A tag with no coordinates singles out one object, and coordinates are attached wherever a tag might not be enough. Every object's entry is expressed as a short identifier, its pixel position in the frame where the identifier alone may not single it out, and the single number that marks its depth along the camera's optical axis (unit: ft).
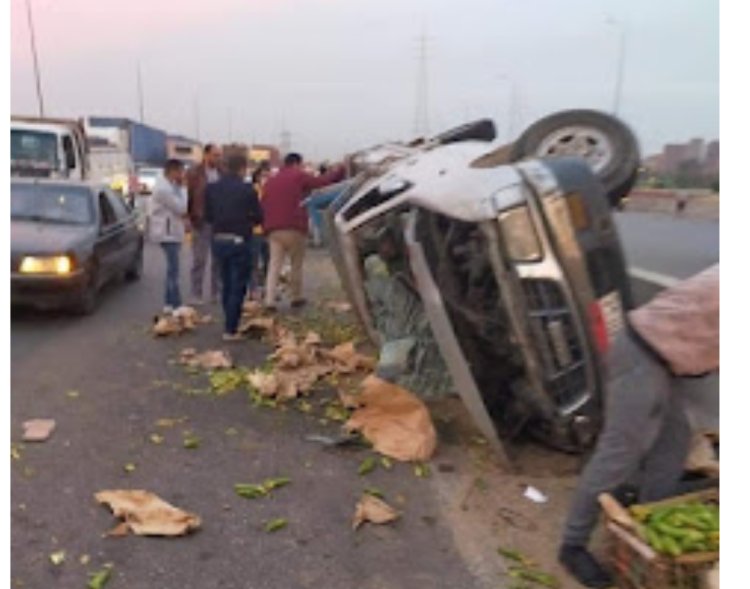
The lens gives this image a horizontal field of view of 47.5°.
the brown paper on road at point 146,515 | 13.73
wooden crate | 11.10
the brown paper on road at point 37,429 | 17.97
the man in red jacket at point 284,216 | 32.45
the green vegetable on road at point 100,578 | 12.08
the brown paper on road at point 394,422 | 17.60
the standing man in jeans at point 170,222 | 30.86
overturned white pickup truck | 15.81
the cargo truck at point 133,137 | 102.94
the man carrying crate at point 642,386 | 11.84
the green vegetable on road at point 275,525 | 14.12
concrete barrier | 105.09
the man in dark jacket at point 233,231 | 27.22
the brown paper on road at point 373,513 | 14.48
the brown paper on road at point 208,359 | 24.12
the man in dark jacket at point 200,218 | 32.65
